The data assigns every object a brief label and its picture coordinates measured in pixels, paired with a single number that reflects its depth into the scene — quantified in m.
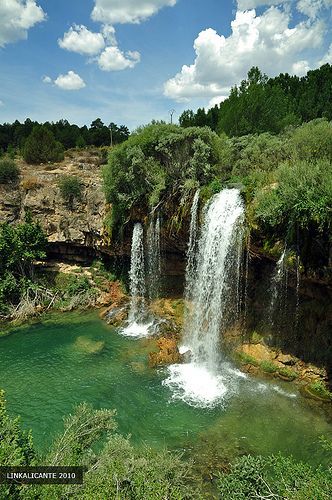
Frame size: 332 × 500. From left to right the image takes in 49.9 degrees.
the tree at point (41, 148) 44.31
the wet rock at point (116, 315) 23.68
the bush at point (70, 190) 30.39
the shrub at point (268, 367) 17.44
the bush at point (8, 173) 33.47
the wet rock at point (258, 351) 18.17
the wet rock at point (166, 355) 18.59
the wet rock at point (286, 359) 17.52
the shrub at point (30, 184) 31.69
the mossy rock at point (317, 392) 15.48
